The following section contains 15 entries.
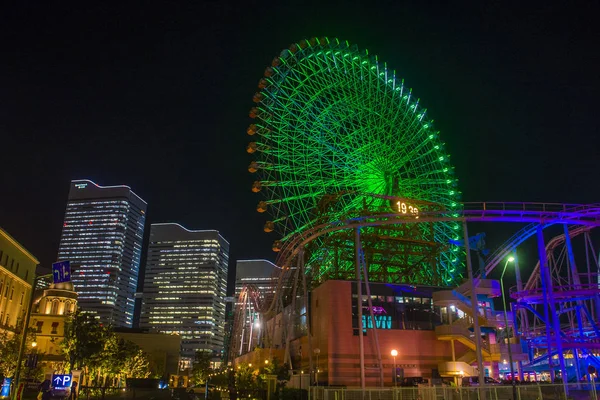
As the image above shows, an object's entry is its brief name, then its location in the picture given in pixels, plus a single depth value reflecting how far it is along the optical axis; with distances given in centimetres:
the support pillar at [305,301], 5168
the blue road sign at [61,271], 2702
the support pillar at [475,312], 3586
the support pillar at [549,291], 4122
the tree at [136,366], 8299
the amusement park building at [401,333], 4869
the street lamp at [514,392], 2473
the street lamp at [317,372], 4328
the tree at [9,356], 4931
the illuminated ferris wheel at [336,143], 5519
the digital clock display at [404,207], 5841
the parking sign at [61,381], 2947
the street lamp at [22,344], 2656
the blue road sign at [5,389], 3562
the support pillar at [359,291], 4394
